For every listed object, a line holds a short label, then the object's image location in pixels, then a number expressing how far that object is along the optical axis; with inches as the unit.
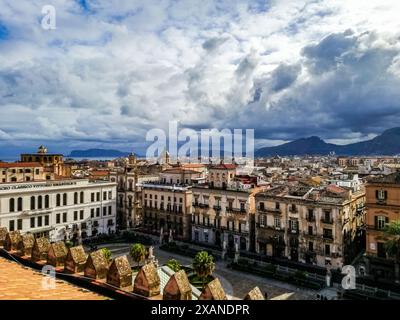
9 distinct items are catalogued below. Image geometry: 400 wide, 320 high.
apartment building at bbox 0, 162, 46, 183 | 3043.8
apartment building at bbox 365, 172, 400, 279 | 1830.7
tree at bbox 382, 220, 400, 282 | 1660.9
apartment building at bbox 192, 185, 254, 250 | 2479.3
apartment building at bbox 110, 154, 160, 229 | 3319.4
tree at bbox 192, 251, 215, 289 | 1635.1
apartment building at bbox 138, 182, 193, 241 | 2876.5
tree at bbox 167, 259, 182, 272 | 1635.5
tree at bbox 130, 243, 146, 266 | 1851.6
